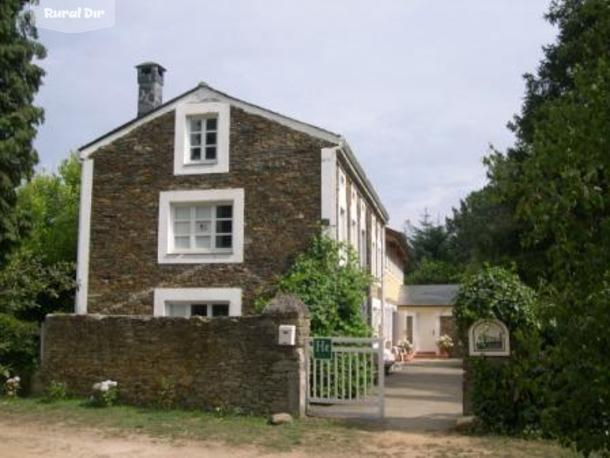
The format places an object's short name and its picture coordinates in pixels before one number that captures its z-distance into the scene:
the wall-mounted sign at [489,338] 11.77
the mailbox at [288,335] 12.62
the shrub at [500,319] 11.27
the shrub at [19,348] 16.22
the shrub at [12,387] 15.31
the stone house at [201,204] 17.61
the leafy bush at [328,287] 15.70
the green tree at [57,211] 24.06
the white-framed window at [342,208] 18.48
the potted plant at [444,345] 35.62
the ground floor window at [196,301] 17.77
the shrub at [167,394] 13.70
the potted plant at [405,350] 30.26
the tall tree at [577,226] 3.30
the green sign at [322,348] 12.95
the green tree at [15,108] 16.09
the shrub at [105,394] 13.92
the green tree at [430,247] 68.08
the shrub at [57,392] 14.70
